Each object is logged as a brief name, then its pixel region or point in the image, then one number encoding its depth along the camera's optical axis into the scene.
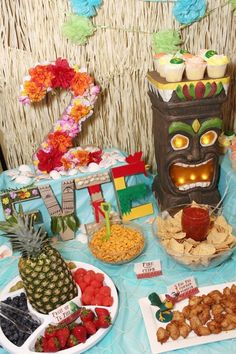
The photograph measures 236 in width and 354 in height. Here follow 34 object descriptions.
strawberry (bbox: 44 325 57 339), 1.17
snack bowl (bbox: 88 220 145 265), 1.48
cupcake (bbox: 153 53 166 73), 1.55
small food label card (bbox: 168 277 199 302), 1.34
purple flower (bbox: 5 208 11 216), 1.63
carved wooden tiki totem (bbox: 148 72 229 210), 1.48
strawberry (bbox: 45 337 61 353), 1.13
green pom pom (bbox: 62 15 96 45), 1.63
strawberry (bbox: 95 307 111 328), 1.19
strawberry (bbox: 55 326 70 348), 1.15
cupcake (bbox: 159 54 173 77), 1.48
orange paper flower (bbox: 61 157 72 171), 1.75
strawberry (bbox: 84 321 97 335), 1.18
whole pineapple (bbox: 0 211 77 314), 1.17
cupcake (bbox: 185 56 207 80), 1.44
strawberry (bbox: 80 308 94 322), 1.20
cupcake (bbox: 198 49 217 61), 1.49
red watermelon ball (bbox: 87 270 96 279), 1.38
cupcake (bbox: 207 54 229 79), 1.45
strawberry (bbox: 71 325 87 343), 1.16
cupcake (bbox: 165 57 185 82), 1.43
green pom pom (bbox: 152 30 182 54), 1.74
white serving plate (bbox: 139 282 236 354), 1.16
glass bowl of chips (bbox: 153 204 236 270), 1.41
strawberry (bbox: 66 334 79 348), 1.15
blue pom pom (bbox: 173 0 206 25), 1.66
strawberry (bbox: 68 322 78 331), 1.20
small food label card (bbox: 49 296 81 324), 1.21
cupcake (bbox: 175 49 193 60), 1.50
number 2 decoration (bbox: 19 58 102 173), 1.59
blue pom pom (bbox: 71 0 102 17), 1.60
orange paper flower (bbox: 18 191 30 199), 1.65
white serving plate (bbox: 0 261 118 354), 1.14
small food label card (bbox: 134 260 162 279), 1.46
